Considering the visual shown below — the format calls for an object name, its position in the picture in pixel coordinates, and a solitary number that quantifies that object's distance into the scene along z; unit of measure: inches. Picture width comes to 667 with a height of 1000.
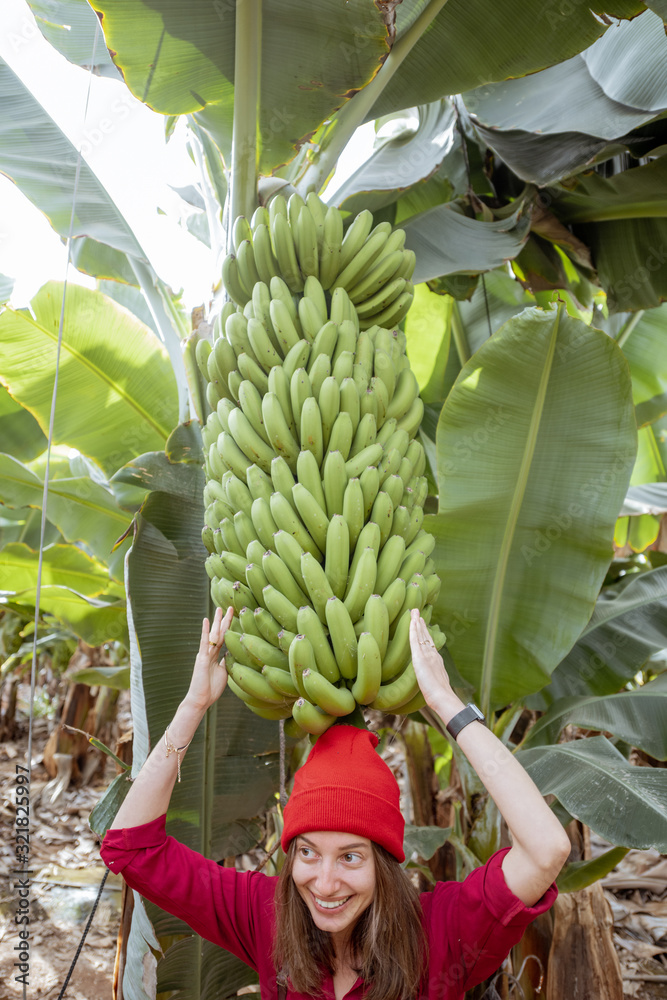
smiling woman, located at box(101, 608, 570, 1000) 38.5
